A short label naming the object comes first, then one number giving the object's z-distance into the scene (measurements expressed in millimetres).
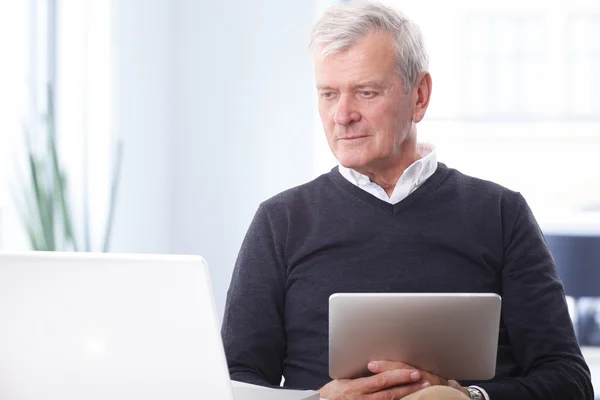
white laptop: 1784
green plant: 3097
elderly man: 2322
